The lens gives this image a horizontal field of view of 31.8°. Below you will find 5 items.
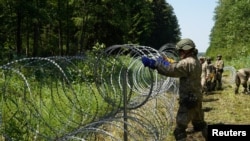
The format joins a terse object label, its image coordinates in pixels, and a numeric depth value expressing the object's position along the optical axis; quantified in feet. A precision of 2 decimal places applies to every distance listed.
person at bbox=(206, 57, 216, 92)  52.85
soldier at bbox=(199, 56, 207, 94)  50.44
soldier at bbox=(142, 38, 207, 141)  22.34
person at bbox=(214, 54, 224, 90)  57.88
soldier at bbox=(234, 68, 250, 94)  50.14
